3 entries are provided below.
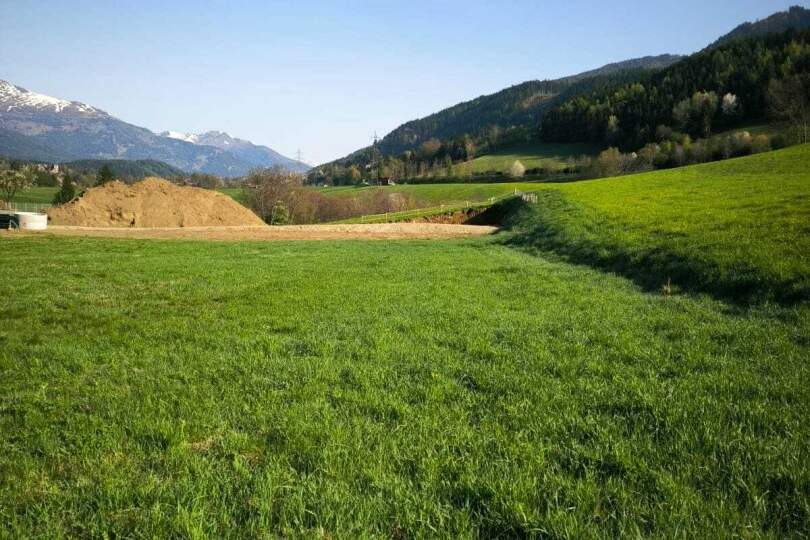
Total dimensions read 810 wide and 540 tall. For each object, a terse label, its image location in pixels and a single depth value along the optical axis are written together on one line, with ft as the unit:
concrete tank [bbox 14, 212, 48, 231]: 129.47
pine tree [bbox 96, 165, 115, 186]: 443.28
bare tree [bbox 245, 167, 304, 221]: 283.18
